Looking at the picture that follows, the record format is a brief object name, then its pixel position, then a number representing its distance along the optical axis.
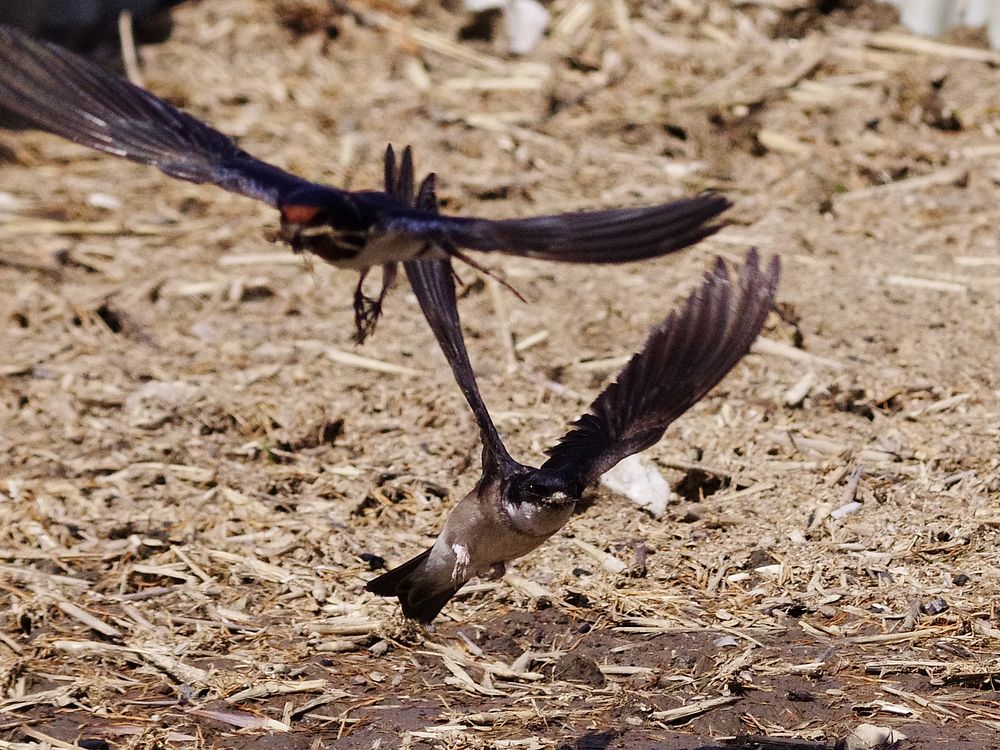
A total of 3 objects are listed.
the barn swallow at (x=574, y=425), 8.16
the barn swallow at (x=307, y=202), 5.82
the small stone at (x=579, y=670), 8.68
